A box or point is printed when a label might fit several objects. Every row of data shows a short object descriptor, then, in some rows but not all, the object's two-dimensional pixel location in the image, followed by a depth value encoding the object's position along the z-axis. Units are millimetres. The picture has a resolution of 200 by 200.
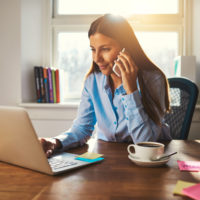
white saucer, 832
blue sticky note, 891
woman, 1259
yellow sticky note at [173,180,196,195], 625
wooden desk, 609
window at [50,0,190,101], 2465
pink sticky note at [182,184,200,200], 588
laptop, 711
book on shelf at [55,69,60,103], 2352
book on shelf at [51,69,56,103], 2340
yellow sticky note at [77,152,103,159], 934
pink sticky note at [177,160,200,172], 818
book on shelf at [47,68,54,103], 2329
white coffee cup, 856
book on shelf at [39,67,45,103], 2346
